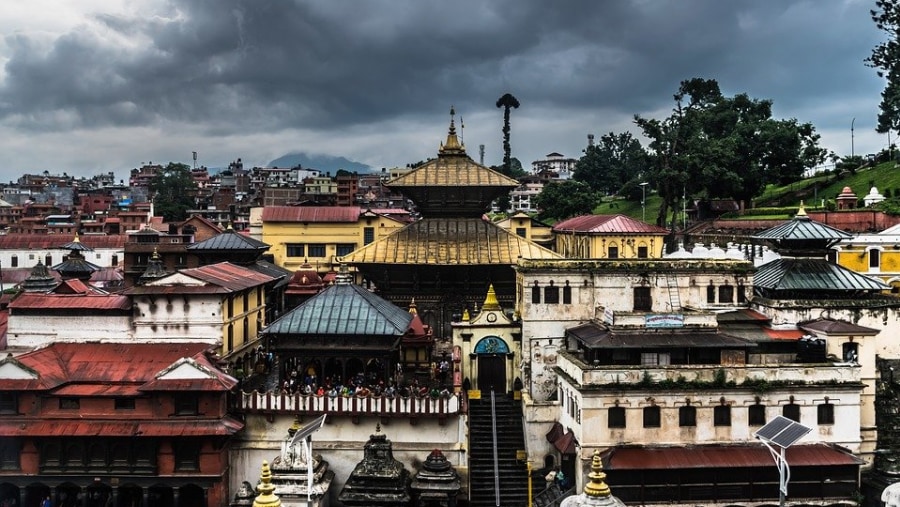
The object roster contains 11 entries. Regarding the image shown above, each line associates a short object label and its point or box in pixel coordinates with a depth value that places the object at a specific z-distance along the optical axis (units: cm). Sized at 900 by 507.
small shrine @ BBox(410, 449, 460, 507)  3541
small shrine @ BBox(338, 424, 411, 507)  3441
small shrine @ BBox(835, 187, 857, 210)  7350
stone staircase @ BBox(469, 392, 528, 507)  3719
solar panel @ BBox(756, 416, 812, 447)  2778
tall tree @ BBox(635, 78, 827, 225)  8575
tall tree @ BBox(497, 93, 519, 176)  14439
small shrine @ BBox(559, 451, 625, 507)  2088
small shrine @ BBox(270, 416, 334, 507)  3438
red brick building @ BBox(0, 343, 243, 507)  3666
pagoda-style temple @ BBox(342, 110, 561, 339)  5119
